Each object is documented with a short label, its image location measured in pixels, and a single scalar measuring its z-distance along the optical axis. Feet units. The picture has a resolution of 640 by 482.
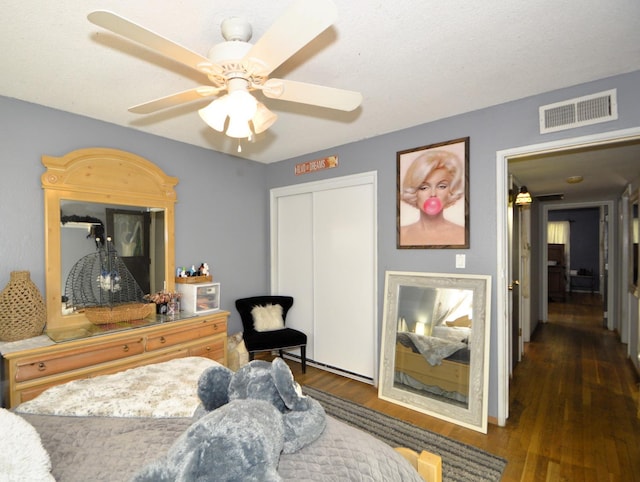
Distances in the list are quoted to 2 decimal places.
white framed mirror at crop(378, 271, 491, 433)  8.04
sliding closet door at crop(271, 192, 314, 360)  12.36
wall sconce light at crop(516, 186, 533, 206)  12.07
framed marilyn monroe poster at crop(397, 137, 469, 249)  8.62
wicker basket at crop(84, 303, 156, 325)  8.22
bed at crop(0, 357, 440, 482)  3.45
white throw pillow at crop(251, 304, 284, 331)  11.62
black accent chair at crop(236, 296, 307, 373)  10.69
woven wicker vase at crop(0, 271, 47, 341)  6.86
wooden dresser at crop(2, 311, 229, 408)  6.47
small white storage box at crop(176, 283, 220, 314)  9.86
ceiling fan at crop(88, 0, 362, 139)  3.45
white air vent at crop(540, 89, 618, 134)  6.68
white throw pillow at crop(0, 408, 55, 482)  2.97
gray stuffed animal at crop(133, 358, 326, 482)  2.73
